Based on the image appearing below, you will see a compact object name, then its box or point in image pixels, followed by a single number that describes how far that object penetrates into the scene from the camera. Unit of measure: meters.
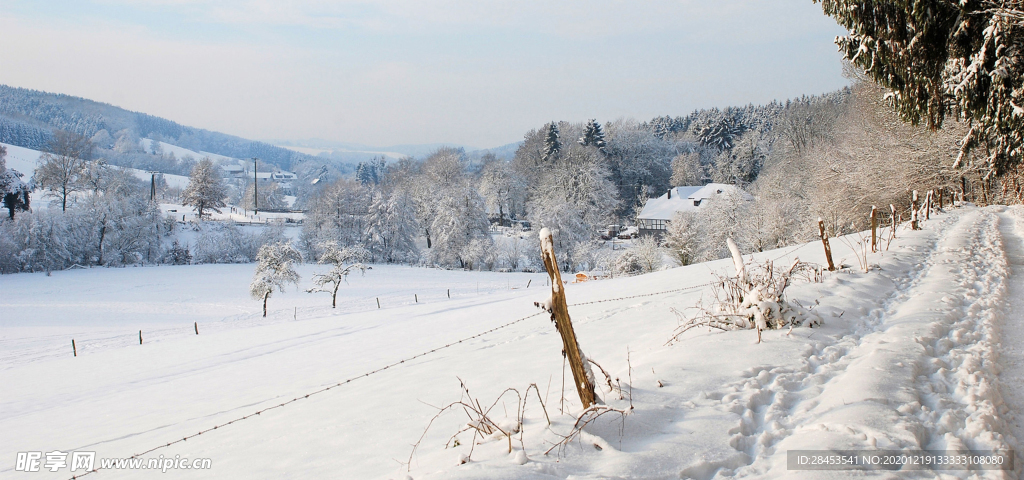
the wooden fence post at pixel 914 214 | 15.48
